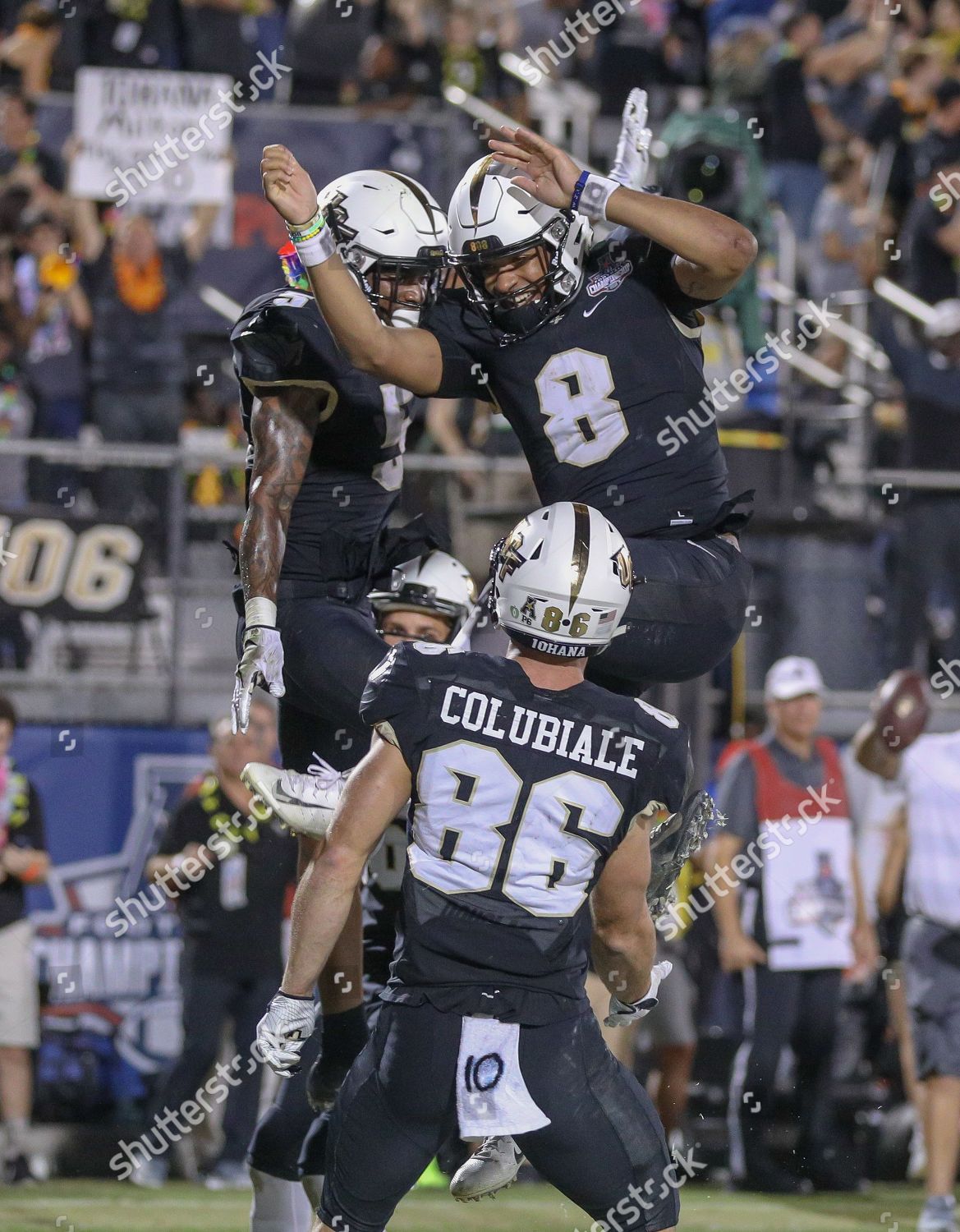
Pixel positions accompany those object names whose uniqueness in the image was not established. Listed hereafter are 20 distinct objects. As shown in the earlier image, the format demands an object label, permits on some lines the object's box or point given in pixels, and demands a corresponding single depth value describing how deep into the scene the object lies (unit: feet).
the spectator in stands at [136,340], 34.55
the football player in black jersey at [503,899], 14.23
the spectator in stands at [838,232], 40.50
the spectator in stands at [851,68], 43.19
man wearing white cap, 30.83
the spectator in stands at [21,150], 36.52
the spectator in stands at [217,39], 38.73
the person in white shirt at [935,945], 27.48
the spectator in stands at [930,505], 33.65
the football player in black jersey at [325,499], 17.80
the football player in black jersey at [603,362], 16.70
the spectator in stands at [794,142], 41.50
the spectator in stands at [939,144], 36.60
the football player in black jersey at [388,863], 19.44
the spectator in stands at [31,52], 38.83
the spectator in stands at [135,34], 38.01
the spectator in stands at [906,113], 37.70
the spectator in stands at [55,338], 35.17
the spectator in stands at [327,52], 41.22
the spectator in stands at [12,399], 35.17
